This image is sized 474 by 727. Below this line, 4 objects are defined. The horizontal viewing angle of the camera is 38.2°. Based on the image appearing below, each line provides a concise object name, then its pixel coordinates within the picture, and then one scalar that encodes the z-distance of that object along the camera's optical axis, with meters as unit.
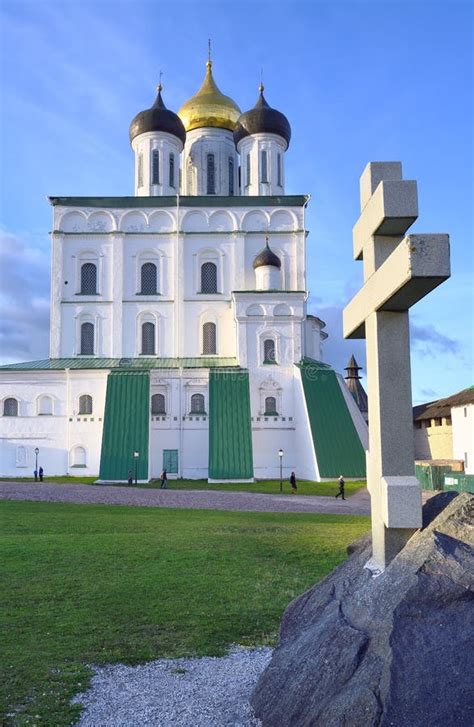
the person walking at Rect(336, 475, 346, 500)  23.08
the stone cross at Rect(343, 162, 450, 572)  4.98
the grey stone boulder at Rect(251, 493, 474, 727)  3.56
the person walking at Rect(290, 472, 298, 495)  25.75
